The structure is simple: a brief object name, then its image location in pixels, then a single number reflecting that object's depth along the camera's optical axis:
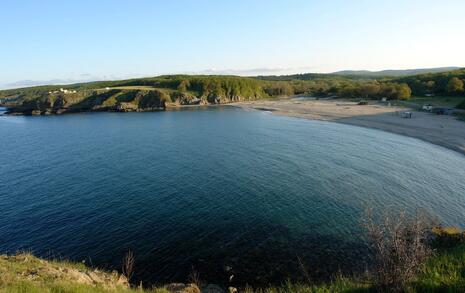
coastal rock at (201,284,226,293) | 17.99
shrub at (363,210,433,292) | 8.68
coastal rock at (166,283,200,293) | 16.52
